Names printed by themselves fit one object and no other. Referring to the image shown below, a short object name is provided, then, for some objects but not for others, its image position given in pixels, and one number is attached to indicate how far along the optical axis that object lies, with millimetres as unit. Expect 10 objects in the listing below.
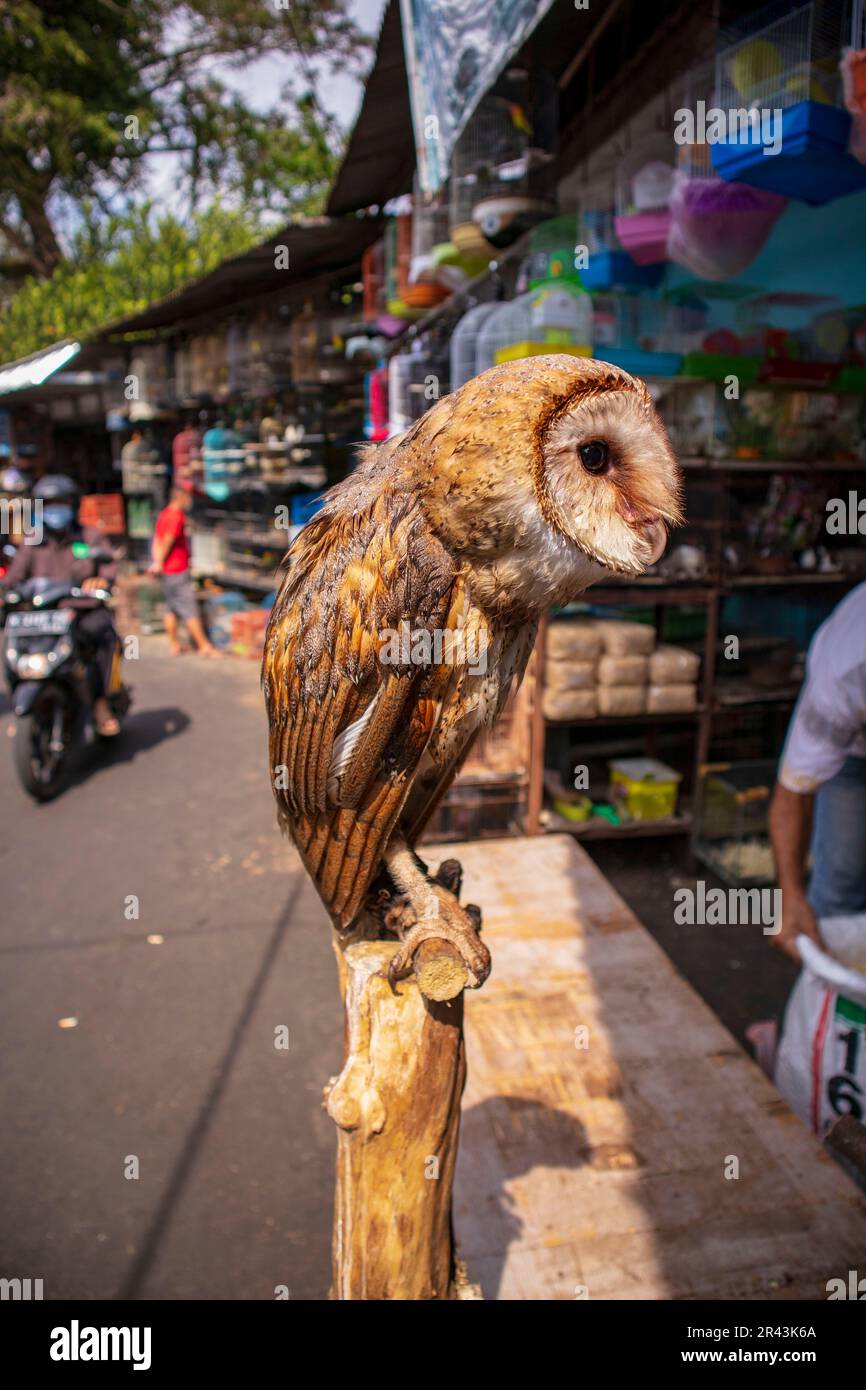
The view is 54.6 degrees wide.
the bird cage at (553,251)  4176
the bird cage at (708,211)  3066
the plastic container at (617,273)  3949
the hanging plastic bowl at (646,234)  3609
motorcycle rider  6359
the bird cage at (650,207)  3631
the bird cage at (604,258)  3957
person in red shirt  10102
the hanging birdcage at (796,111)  2352
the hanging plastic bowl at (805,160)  2336
